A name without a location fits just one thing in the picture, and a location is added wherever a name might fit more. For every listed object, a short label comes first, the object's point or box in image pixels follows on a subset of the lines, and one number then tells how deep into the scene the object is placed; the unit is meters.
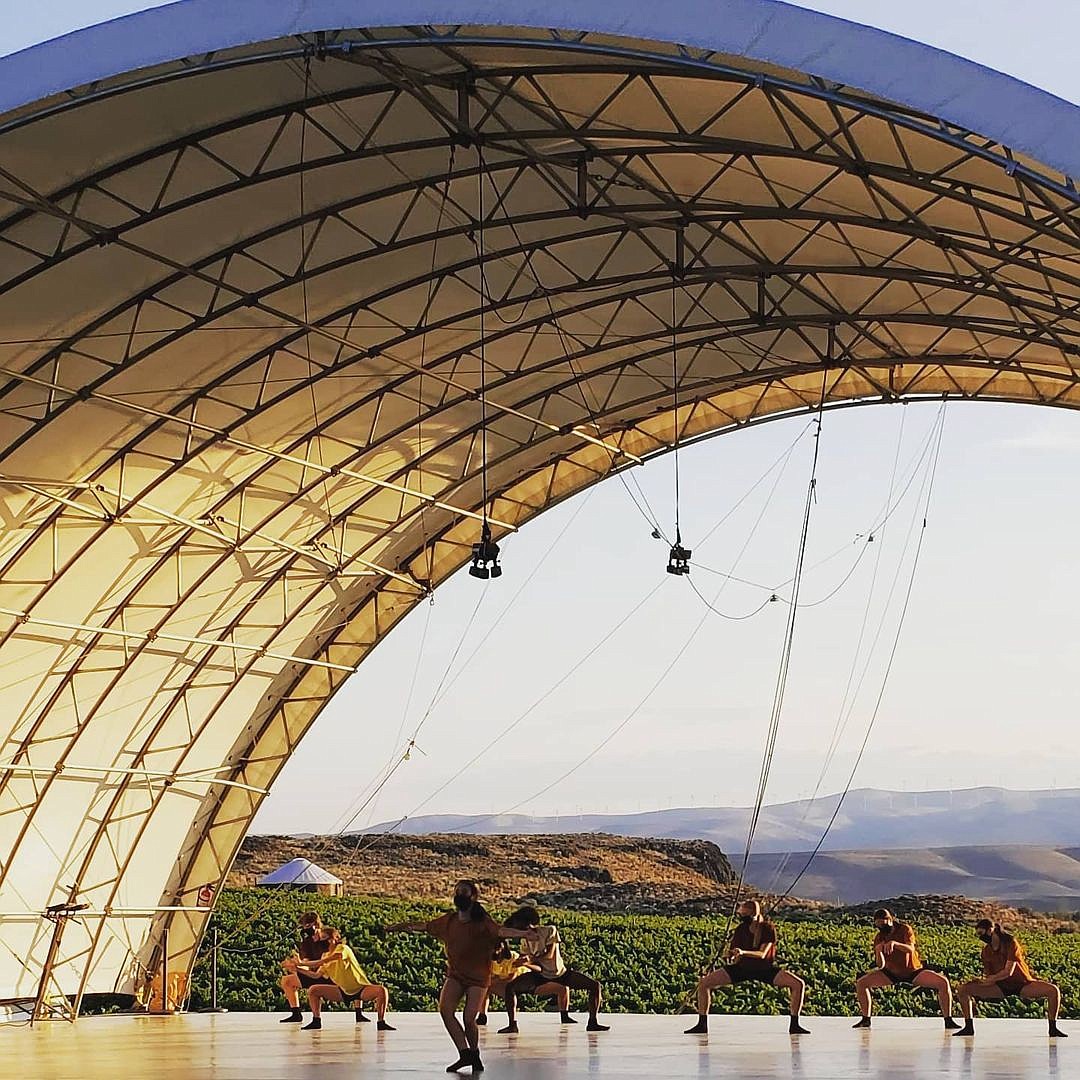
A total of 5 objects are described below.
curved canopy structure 15.81
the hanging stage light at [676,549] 26.68
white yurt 45.78
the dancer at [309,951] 21.62
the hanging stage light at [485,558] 23.37
